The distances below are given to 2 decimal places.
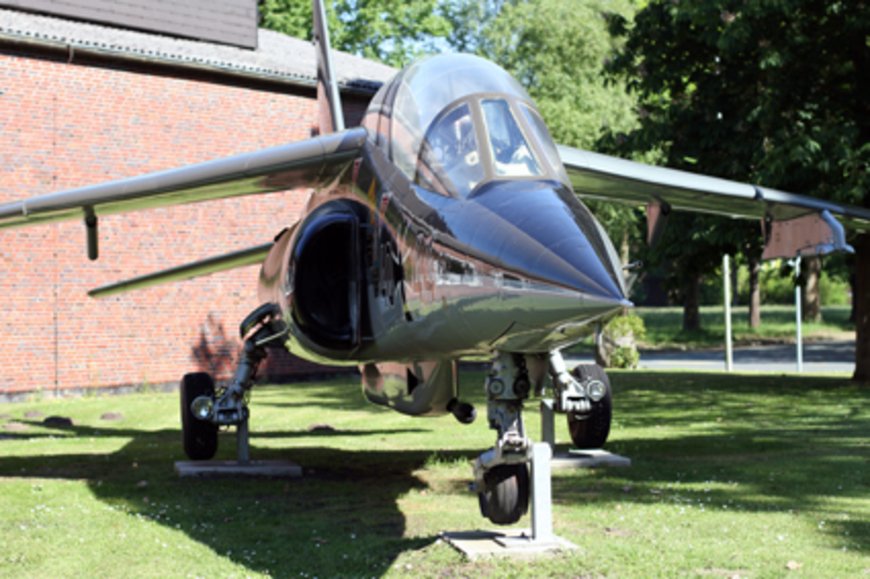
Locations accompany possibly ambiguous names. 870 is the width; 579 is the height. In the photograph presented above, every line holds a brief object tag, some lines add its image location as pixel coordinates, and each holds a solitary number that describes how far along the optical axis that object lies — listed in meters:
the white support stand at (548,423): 9.88
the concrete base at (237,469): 10.16
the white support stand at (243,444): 10.50
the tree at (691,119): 17.91
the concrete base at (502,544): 6.52
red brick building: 20.03
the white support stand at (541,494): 6.40
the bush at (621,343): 25.78
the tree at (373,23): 42.34
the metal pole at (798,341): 23.32
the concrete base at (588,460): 10.19
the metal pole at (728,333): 24.25
